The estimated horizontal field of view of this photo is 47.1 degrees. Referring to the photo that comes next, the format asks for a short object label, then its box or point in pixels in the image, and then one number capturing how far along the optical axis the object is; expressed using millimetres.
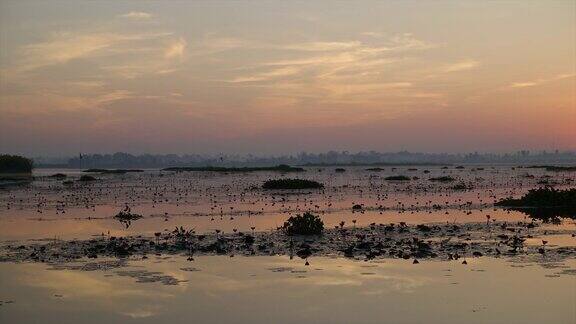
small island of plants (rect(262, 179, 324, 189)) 70188
